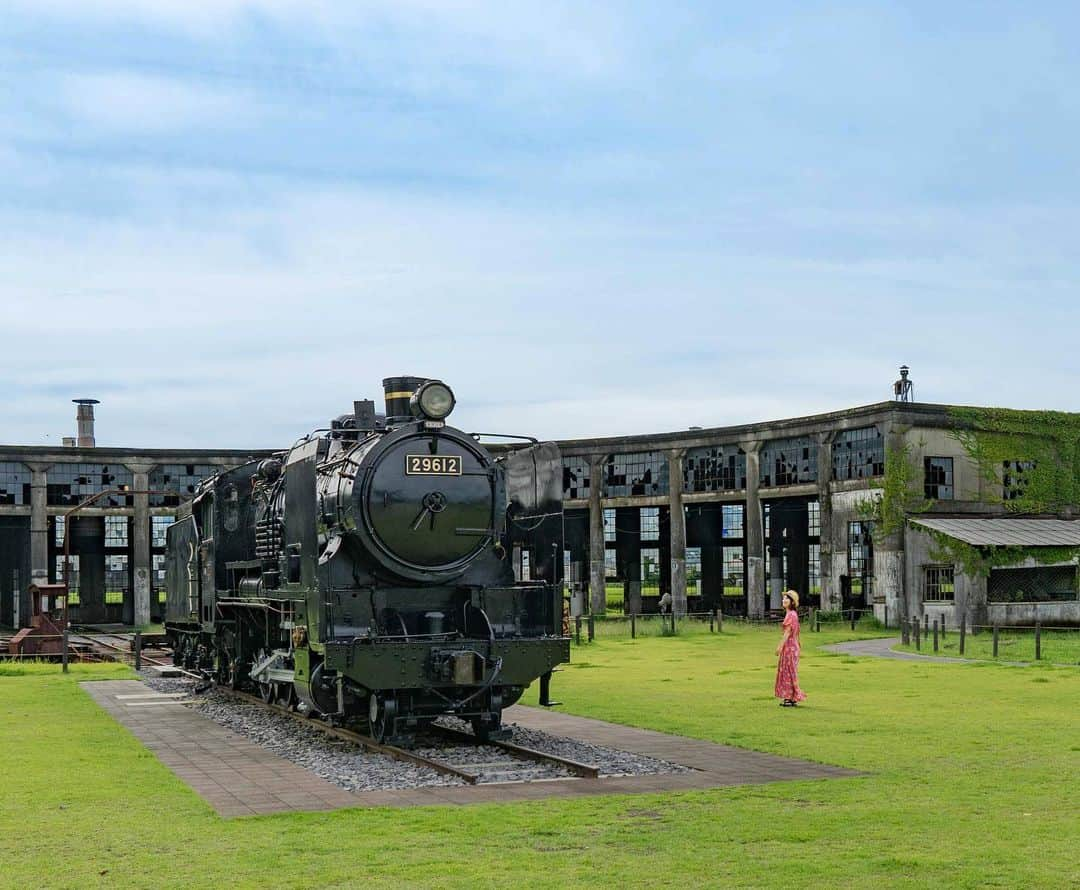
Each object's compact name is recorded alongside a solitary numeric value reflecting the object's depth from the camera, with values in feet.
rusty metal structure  100.37
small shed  119.96
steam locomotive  44.37
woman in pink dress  57.57
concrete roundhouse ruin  124.77
